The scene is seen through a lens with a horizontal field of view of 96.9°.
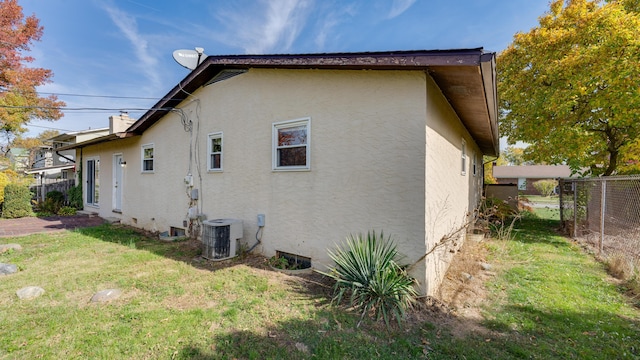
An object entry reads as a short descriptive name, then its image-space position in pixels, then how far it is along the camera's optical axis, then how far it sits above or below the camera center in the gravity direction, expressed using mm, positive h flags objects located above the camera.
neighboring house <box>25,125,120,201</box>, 15740 +663
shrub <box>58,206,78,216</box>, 12723 -1537
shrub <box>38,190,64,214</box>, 13414 -1333
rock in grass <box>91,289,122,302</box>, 4148 -1769
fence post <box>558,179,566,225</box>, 11120 -455
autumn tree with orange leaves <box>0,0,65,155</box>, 16219 +6790
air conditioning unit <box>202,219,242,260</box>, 5887 -1284
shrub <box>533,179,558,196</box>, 30350 -740
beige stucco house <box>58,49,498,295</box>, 4270 +651
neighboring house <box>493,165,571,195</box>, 37125 +720
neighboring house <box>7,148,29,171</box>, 27188 +1976
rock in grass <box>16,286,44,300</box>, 4200 -1747
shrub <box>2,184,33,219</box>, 11789 -1066
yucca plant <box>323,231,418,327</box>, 3809 -1421
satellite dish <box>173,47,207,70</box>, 7578 +3256
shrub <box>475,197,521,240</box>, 10545 -1417
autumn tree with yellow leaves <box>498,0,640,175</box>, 8383 +3212
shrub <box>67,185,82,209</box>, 13523 -930
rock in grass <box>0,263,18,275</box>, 5195 -1710
